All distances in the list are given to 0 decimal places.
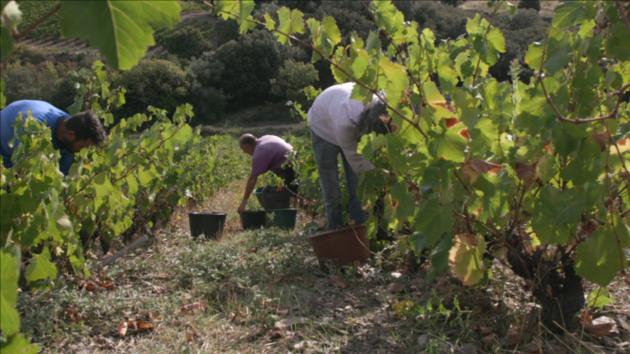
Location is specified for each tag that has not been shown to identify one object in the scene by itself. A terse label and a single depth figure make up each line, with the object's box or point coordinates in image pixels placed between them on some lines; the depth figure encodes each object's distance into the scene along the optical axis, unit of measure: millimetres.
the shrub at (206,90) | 29203
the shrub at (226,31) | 37750
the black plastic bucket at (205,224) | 4328
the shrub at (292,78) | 29614
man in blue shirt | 3105
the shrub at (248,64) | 31656
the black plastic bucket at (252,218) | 4797
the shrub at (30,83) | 27812
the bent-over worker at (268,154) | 5203
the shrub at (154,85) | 27984
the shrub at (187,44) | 36719
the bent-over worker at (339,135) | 2877
